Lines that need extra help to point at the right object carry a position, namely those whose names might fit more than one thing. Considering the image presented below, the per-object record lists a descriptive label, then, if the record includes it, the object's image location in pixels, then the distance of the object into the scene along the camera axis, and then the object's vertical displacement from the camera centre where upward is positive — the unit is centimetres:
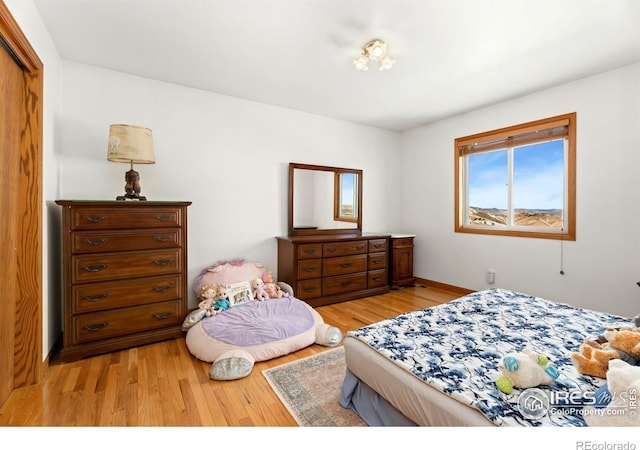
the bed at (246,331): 210 -92
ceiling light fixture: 225 +138
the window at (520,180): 311 +55
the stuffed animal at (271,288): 314 -74
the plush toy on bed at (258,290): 306 -74
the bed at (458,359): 108 -65
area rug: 154 -106
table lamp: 233 +64
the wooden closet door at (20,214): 165 +4
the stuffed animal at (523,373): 111 -60
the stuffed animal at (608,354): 120 -56
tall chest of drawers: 217 -43
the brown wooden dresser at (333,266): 341 -55
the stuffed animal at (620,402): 90 -59
